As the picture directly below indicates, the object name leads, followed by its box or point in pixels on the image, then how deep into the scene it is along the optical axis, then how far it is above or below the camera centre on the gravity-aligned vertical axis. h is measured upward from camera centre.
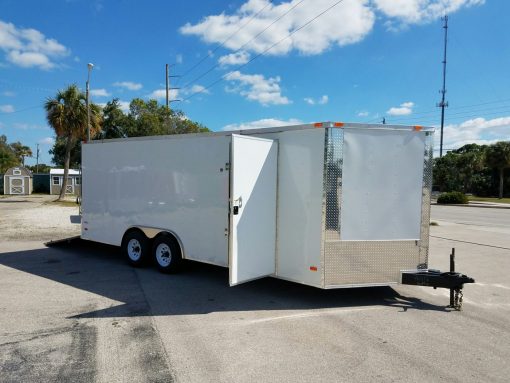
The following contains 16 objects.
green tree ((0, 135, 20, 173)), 62.59 +2.70
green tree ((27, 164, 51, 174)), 87.56 +2.24
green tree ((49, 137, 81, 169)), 43.28 +3.03
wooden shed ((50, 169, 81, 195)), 42.81 -0.45
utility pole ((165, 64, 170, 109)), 31.85 +7.52
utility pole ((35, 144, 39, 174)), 87.68 +2.83
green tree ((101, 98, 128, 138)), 31.92 +4.90
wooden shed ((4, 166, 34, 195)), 41.03 -0.41
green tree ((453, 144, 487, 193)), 50.25 +2.84
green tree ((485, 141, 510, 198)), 44.84 +3.74
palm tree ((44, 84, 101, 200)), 28.00 +4.50
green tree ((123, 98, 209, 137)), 26.97 +4.30
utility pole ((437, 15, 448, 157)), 52.99 +12.11
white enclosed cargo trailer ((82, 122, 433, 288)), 5.69 -0.27
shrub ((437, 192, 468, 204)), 37.19 -1.08
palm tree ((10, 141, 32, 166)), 92.97 +6.78
